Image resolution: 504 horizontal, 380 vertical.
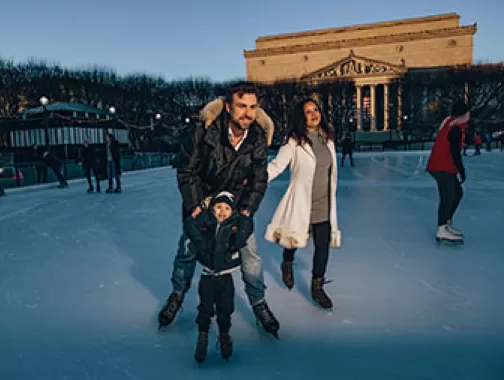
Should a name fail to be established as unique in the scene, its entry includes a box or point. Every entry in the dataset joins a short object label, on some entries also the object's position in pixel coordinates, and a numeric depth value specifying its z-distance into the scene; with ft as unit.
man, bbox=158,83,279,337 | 7.16
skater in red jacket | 13.37
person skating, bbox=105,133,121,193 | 30.00
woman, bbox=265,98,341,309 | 8.95
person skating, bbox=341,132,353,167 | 53.60
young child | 6.82
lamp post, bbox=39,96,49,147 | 46.12
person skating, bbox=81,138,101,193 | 31.96
